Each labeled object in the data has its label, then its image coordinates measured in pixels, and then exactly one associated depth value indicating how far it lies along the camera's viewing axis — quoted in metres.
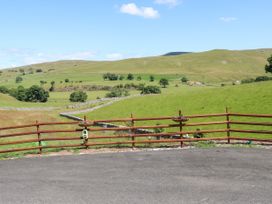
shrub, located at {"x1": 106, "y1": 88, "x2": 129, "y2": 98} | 118.06
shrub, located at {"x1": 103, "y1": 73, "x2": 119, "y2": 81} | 180.88
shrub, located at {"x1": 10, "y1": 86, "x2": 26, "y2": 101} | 135.40
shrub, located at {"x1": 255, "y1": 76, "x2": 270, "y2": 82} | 108.57
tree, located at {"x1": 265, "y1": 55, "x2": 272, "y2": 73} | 92.84
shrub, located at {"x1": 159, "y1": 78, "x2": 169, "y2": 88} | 143.12
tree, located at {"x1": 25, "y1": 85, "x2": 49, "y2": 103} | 126.34
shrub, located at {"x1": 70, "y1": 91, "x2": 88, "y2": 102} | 113.00
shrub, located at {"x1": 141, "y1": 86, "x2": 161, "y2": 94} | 117.25
